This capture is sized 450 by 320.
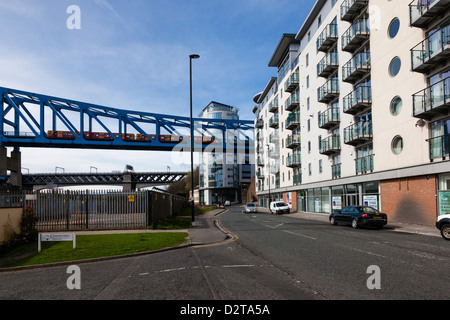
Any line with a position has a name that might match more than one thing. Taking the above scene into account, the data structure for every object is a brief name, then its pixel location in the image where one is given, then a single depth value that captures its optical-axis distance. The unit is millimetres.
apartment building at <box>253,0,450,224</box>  18438
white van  40031
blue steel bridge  64188
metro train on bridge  66062
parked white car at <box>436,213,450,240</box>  12969
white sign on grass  10049
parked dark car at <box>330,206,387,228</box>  18156
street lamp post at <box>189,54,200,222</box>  21858
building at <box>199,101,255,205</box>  121062
